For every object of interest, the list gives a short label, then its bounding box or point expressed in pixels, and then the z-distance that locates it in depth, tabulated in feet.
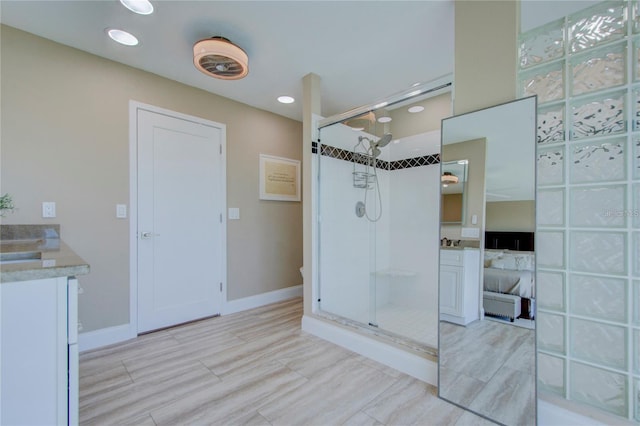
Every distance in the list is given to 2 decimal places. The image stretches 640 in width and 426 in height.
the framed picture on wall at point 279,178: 11.60
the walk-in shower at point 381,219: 9.25
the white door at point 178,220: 8.63
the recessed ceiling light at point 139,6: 5.70
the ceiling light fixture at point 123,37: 6.75
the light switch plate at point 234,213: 10.59
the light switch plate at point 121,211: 8.11
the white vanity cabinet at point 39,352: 2.94
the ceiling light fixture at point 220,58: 6.50
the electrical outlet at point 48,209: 7.02
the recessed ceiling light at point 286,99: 10.40
